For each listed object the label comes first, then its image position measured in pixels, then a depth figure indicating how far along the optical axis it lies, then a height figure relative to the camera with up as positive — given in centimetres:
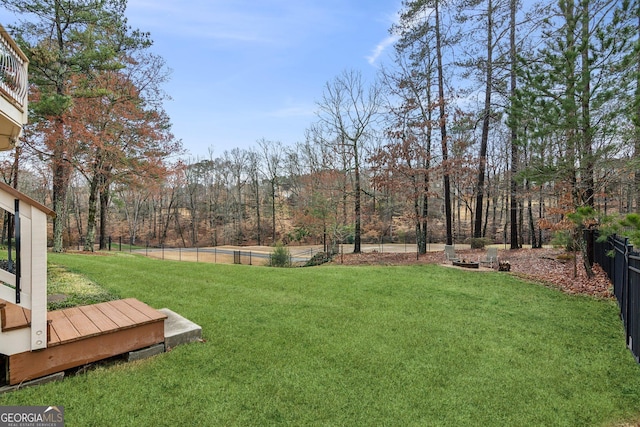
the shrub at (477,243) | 1490 -118
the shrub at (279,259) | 1424 -173
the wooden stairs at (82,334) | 246 -100
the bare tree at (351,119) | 1659 +562
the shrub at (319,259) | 1514 -192
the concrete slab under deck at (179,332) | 329 -119
